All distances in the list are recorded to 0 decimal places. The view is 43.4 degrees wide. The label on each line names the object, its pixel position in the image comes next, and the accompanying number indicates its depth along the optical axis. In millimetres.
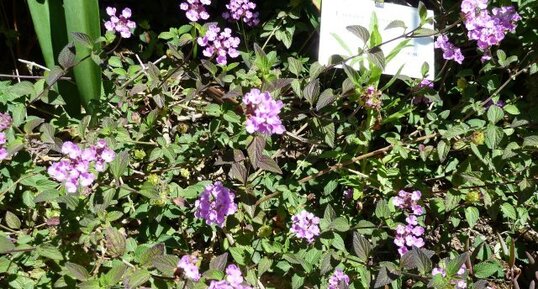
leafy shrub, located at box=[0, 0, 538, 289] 484
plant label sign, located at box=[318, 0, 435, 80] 577
